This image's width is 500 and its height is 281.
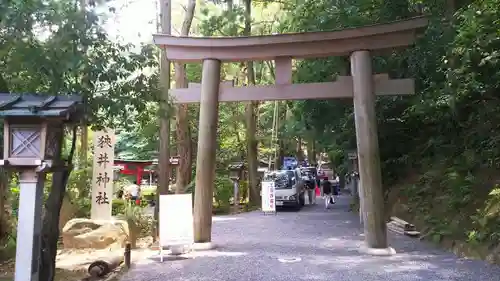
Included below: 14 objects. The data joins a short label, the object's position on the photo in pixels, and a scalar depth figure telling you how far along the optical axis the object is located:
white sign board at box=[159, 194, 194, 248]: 9.23
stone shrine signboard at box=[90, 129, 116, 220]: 12.13
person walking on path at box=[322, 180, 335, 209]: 22.38
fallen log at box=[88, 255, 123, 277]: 8.62
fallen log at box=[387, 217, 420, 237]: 12.37
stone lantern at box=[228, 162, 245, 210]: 21.25
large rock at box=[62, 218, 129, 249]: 11.54
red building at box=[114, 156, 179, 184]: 26.02
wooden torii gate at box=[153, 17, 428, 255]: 9.65
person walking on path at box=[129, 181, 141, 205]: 20.58
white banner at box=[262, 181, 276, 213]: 19.19
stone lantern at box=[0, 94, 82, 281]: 5.31
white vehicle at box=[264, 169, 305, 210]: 22.19
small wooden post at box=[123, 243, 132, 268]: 8.65
